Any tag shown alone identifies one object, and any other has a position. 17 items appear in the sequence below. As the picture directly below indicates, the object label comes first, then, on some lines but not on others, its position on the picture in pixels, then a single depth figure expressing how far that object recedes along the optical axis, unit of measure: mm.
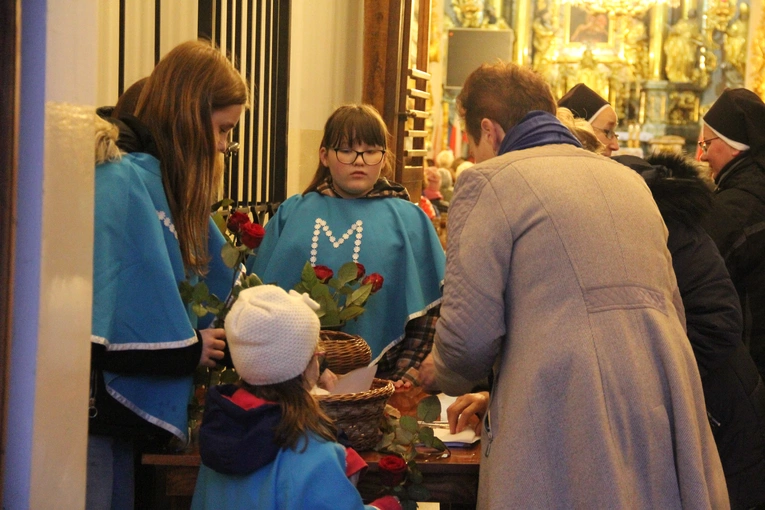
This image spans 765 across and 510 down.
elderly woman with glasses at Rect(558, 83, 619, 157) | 3883
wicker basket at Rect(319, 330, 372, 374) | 2197
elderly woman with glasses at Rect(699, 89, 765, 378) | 3410
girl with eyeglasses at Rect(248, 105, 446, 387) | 3064
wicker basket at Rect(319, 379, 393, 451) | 2043
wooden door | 5535
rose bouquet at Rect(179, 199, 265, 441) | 2203
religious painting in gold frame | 18688
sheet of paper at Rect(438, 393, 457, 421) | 2521
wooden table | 2145
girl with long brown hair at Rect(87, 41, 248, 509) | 2068
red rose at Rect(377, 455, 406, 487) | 1985
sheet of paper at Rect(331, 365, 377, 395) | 2100
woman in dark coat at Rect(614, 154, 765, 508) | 2574
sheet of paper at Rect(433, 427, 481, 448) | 2275
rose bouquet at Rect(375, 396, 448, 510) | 2004
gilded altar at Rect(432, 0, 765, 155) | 18297
